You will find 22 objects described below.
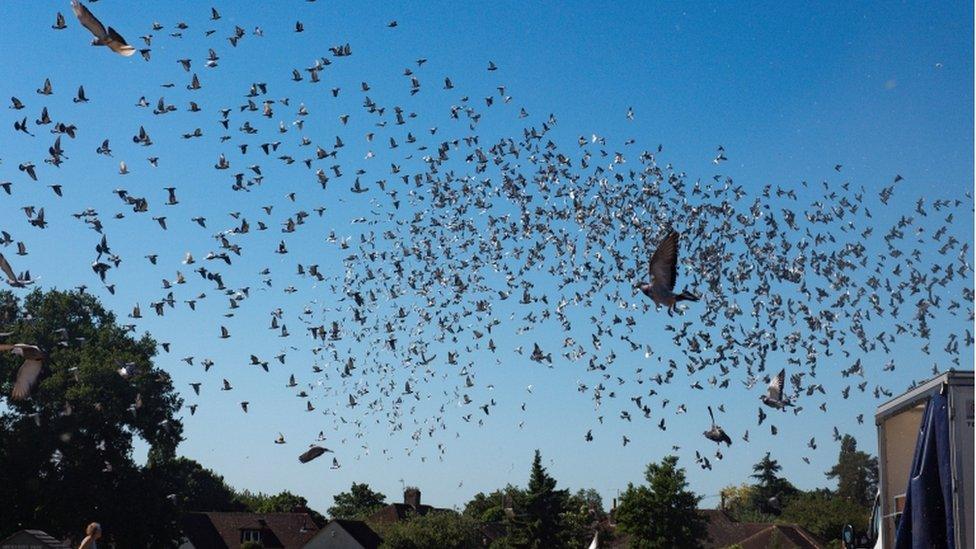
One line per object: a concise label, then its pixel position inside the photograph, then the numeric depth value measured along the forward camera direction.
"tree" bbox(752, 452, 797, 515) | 134.61
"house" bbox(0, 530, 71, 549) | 21.16
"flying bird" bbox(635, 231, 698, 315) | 14.98
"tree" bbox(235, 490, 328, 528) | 112.25
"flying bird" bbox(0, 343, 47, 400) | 15.26
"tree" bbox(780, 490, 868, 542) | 87.56
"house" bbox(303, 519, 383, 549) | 76.12
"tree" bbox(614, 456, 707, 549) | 60.75
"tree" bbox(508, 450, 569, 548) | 68.75
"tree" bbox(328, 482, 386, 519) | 115.62
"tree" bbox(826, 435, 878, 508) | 141.12
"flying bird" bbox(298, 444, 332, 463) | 19.82
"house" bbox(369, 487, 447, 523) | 90.19
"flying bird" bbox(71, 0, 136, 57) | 13.65
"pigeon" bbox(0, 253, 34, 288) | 18.22
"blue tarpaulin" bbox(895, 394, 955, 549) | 11.27
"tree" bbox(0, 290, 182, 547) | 44.03
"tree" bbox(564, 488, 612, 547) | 69.56
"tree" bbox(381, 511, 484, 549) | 68.50
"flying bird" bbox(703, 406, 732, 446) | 17.73
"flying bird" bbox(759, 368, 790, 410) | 16.84
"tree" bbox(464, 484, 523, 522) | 100.81
